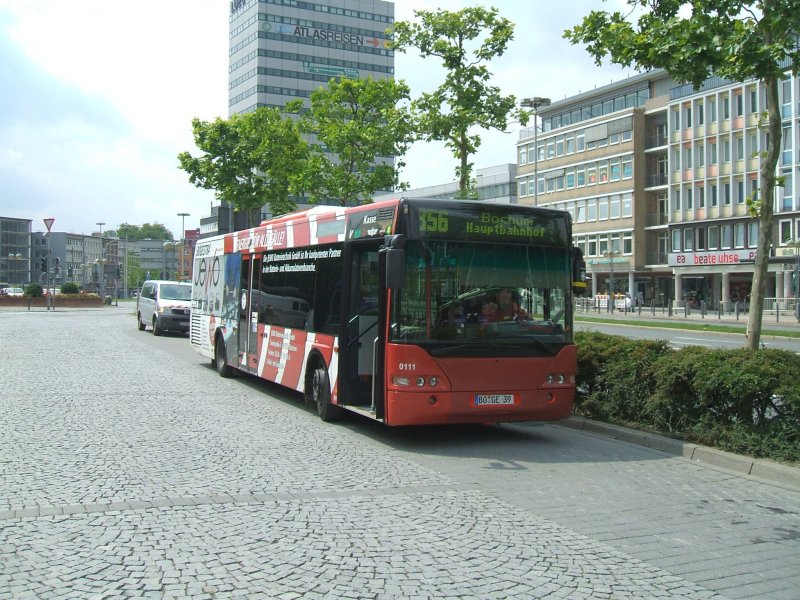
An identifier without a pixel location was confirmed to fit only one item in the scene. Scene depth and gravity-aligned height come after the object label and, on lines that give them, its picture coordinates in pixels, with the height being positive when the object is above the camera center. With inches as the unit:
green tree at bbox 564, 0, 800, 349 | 354.0 +116.6
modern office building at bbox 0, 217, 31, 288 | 6476.4 +353.6
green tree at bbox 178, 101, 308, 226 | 1381.6 +241.6
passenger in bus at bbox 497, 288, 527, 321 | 377.1 -3.8
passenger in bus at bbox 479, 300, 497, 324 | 372.5 -6.1
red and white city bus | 364.5 -7.0
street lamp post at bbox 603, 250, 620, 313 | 2289.6 +155.5
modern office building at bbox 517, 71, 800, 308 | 2405.3 +410.8
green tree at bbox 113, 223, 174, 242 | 7729.8 +587.4
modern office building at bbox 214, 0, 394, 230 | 4338.1 +1365.1
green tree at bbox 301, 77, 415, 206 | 1086.4 +208.8
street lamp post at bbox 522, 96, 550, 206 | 1909.4 +463.1
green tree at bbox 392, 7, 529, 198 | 748.6 +207.3
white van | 1234.6 -16.1
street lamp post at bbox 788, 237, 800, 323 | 1675.8 +36.6
